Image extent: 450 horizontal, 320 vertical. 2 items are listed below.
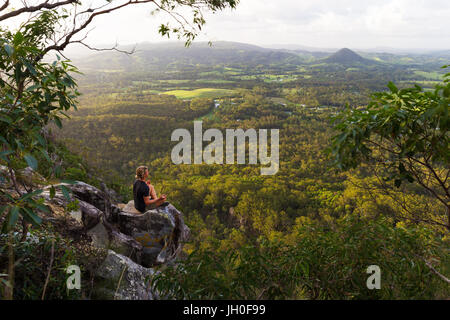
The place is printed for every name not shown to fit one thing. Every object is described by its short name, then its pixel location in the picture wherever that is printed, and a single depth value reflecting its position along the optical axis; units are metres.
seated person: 5.11
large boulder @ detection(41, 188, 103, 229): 3.99
